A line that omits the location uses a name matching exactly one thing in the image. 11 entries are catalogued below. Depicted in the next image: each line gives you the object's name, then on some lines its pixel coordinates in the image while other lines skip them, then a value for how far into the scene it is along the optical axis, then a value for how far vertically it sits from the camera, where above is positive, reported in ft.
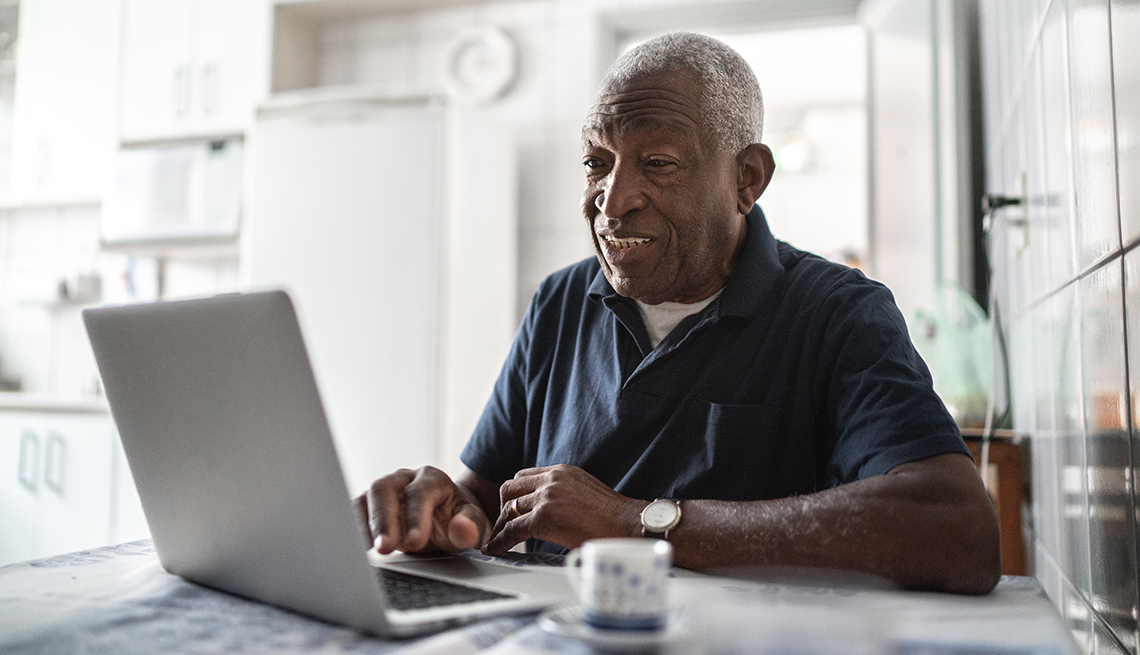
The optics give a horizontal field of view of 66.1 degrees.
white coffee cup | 1.84 -0.42
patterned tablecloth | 1.39 -0.57
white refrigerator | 8.91 +1.38
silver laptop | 1.94 -0.22
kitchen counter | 9.82 -0.22
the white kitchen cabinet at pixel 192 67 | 10.68 +3.94
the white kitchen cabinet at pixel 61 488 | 9.65 -1.16
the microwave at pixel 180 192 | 10.30 +2.29
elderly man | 2.76 -0.04
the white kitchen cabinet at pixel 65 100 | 11.19 +3.66
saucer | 1.80 -0.52
